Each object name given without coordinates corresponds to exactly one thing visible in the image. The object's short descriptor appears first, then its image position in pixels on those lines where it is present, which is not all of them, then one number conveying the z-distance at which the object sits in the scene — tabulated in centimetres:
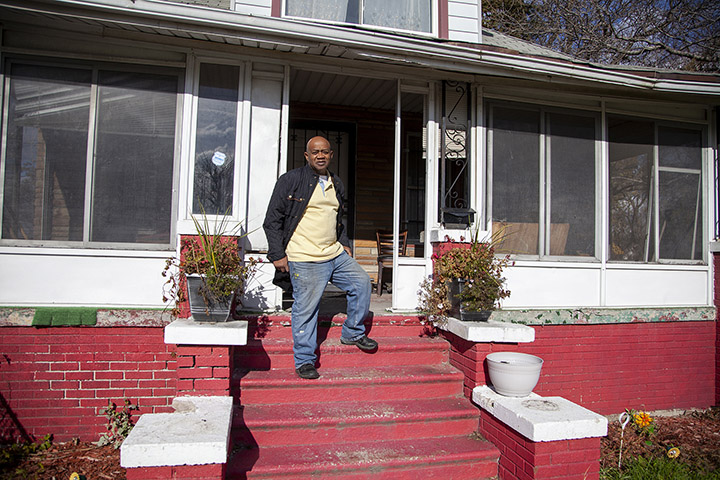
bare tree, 1164
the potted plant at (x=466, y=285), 427
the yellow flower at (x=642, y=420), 450
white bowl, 361
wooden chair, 685
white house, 441
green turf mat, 415
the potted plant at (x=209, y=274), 362
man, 391
